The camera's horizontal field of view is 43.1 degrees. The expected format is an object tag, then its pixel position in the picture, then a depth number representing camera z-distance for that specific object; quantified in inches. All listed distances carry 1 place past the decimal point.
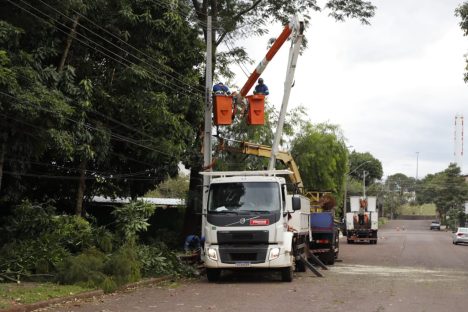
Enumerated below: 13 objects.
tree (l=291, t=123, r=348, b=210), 1658.5
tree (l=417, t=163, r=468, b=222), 4227.4
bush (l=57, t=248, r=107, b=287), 552.1
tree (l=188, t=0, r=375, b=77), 1034.7
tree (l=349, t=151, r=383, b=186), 5182.1
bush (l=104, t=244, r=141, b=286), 585.7
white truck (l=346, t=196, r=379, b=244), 1825.8
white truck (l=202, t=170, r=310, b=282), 633.0
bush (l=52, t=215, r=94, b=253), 676.1
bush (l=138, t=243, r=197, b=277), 693.9
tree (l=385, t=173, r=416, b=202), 6555.1
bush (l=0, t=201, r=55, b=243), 691.4
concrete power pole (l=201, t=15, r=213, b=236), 805.9
